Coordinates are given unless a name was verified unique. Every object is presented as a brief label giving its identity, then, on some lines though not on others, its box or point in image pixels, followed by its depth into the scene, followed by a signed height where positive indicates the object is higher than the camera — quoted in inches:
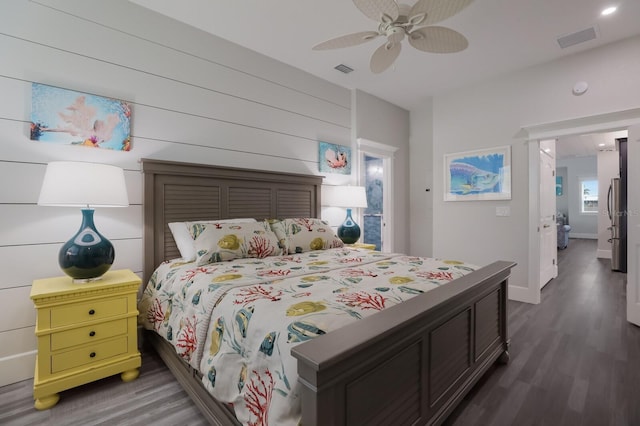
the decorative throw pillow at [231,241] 88.7 -9.6
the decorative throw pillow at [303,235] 111.3 -9.5
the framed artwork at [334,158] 153.2 +27.1
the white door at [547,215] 161.5 -2.8
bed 37.5 -20.3
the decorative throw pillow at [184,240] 93.0 -9.4
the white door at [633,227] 112.2 -6.2
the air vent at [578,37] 112.8 +66.5
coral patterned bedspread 42.7 -17.1
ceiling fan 71.4 +47.9
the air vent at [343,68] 140.7 +66.8
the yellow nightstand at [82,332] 68.4 -29.6
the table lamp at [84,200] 72.8 +2.5
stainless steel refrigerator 194.1 -12.5
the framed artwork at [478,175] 150.9 +18.7
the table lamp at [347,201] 148.9 +4.6
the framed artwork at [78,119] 82.7 +26.6
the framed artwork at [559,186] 402.6 +32.4
